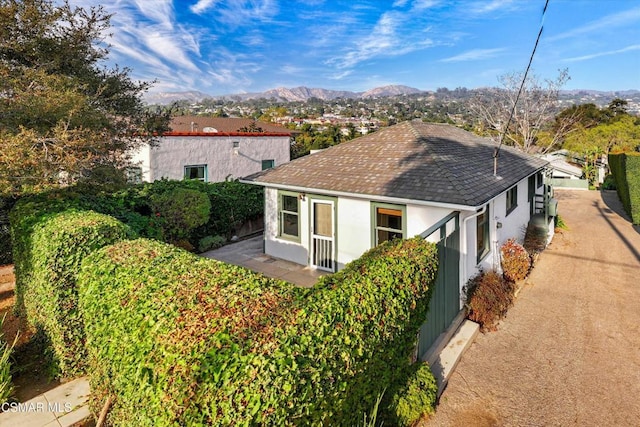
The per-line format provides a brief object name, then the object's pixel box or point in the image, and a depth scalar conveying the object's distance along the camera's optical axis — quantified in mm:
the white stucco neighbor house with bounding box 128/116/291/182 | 16156
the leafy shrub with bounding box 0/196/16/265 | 8727
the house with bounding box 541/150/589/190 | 28594
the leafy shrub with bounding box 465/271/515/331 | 6930
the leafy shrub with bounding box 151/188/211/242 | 10383
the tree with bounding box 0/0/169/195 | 6387
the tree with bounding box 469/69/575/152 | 31094
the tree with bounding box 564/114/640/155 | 32188
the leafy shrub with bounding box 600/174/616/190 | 27431
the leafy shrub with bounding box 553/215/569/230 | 15609
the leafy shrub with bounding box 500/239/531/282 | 9273
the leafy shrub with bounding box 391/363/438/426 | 4176
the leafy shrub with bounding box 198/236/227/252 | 11520
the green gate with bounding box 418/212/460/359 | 5473
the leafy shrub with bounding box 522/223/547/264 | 11984
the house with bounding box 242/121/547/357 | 6824
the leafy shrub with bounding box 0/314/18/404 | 4133
